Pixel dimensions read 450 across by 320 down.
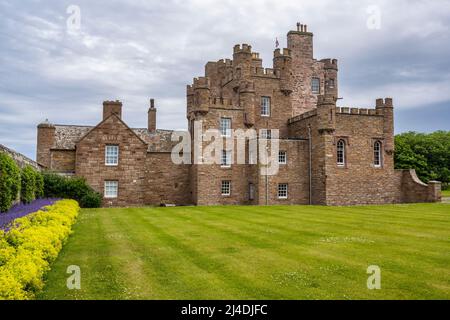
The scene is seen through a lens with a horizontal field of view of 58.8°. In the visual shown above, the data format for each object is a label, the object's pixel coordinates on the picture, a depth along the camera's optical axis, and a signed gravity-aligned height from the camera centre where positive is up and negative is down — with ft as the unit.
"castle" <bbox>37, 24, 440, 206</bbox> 124.88 +7.96
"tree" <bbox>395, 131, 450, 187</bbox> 221.25 +14.80
